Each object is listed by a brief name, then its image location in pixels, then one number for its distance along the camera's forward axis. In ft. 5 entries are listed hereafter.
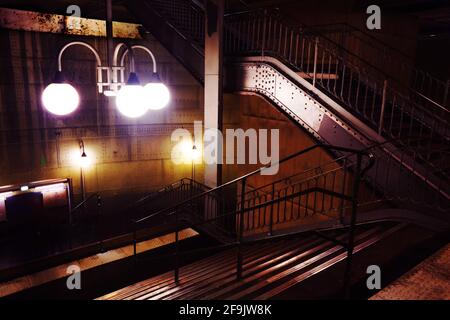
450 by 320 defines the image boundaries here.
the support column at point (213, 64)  24.56
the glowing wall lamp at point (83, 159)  32.27
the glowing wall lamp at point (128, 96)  11.25
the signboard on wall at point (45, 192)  29.91
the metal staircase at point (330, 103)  17.34
